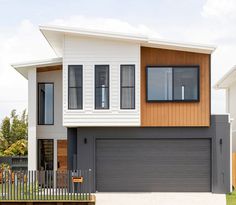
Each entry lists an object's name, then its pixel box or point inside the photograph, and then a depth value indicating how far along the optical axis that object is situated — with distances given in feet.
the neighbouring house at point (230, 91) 106.83
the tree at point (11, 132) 163.08
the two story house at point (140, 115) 80.94
